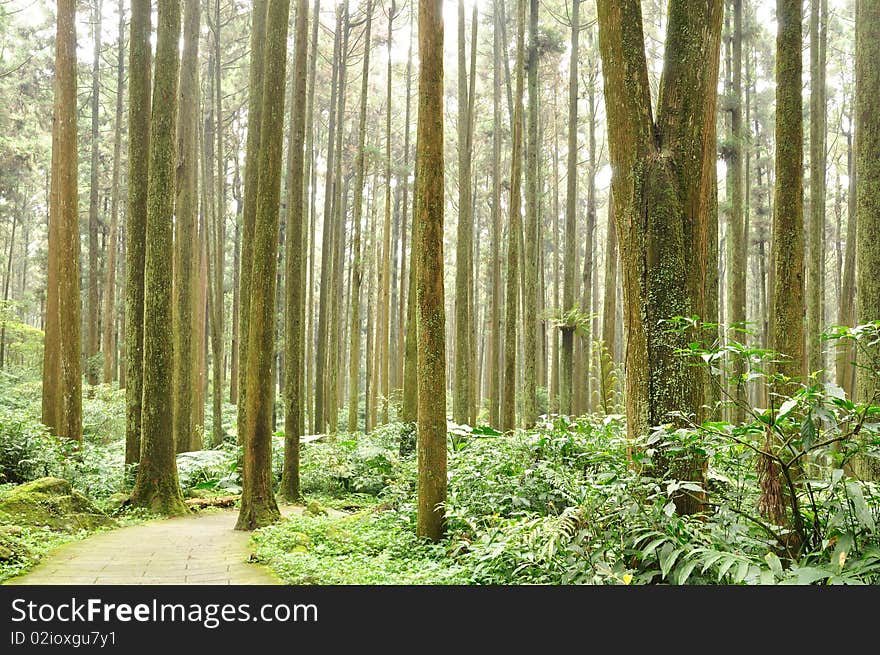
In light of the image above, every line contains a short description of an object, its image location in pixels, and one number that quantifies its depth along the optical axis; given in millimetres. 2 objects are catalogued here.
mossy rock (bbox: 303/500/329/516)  8516
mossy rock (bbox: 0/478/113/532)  7031
